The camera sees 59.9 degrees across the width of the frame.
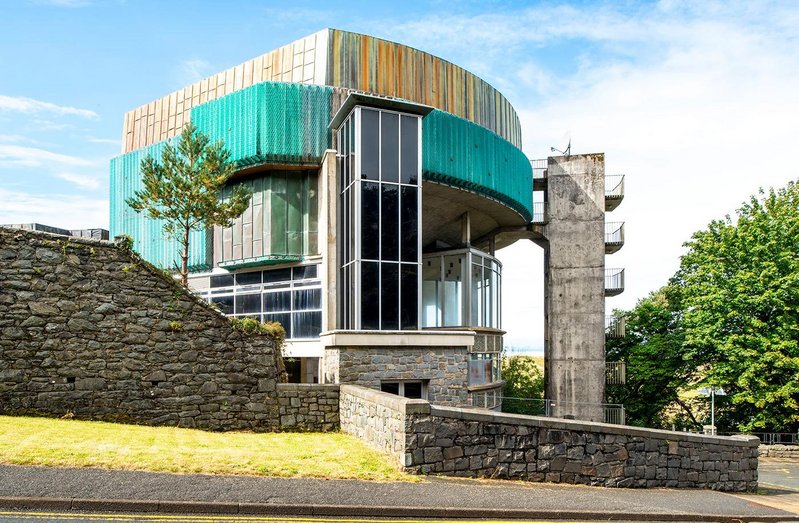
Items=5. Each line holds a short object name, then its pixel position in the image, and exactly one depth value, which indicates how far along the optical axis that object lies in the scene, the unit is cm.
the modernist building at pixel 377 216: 1836
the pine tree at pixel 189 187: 1928
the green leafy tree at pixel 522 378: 3819
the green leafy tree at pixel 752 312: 2727
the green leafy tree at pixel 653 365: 3216
